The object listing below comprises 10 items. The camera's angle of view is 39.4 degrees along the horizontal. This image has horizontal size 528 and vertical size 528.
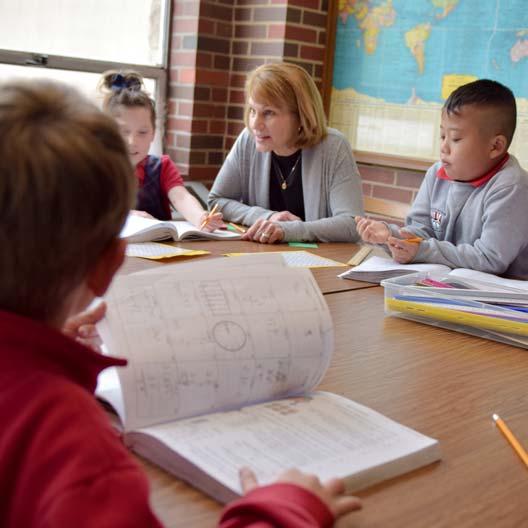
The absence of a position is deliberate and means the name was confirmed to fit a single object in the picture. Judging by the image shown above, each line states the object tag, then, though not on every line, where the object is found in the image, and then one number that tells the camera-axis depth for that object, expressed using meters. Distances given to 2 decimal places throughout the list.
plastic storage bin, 1.34
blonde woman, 2.51
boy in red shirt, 0.52
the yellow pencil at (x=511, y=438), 0.87
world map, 3.07
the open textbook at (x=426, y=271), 1.52
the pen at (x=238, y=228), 2.32
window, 3.21
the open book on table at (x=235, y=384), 0.77
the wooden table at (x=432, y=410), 0.72
